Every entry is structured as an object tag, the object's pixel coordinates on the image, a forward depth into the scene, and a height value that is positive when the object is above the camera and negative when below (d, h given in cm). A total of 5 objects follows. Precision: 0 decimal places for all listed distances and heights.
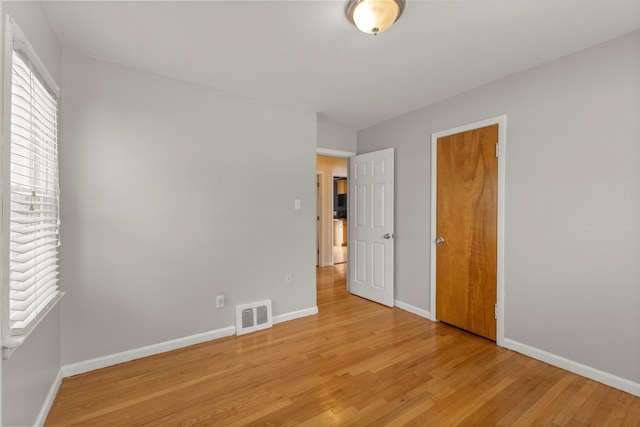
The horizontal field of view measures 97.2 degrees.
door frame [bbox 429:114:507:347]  259 -4
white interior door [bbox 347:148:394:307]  367 -23
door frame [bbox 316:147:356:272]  389 +81
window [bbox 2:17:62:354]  125 +7
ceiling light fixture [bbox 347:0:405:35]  159 +114
